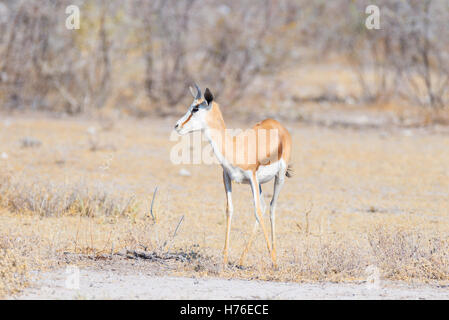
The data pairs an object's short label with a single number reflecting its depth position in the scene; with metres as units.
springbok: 11.76
